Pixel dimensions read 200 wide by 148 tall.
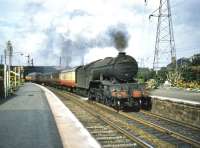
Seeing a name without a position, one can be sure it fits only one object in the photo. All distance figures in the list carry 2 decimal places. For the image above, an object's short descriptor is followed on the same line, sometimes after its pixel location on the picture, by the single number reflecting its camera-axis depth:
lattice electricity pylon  38.72
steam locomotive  19.50
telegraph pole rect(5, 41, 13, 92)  34.56
